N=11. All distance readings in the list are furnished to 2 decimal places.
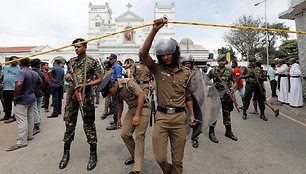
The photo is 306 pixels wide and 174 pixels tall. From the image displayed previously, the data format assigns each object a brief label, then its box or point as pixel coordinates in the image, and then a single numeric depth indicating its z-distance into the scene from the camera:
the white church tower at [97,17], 44.72
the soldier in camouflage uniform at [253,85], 5.17
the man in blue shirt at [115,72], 4.73
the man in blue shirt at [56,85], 5.93
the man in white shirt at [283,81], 6.68
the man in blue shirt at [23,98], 3.32
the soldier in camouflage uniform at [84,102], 2.73
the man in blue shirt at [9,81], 4.89
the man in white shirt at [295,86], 6.00
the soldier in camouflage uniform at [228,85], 3.77
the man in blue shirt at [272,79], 8.84
